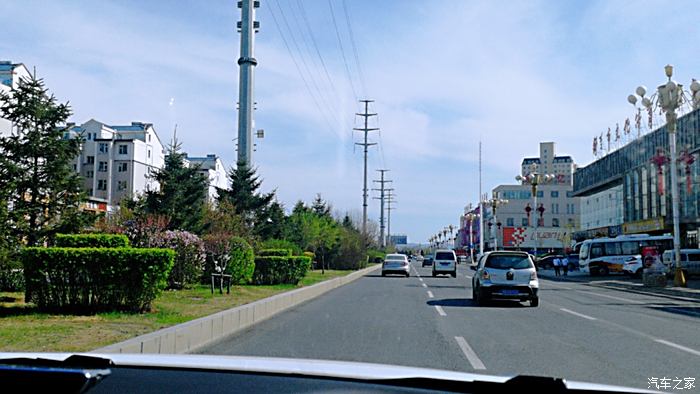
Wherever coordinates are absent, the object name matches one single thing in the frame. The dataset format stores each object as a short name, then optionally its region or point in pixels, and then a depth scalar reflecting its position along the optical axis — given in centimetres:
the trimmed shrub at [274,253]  2772
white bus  4788
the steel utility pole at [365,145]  7656
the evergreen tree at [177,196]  3216
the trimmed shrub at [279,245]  3669
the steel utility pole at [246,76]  3559
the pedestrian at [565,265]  4885
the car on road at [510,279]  1795
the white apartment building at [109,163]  7044
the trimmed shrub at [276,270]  2462
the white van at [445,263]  3997
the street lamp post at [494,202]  5869
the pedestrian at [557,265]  4847
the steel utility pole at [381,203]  10681
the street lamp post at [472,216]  10656
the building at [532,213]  11954
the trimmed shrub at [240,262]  2205
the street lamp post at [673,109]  2745
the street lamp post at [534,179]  4744
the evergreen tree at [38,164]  2159
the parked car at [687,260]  4056
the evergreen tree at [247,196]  4772
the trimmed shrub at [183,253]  1962
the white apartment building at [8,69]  4812
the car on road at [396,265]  4053
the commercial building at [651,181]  5184
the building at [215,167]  8956
